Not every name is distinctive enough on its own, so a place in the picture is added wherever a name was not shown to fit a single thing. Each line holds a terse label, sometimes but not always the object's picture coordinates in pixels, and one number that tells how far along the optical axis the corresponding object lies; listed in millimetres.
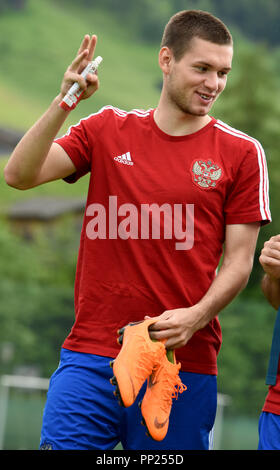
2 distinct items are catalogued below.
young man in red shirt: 7598
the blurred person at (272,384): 7398
